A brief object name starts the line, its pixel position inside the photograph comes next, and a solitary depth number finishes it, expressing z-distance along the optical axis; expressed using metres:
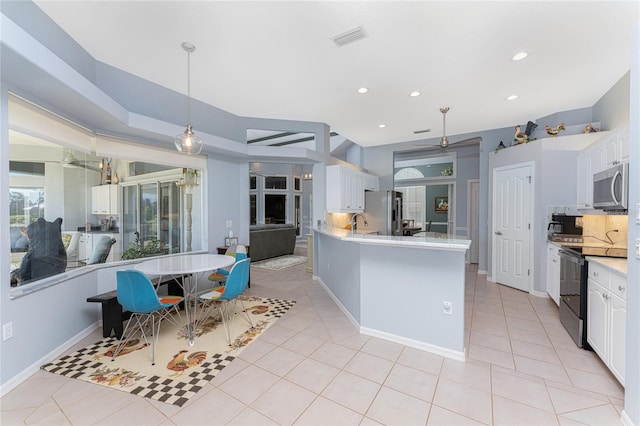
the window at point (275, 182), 10.54
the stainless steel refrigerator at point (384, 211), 6.14
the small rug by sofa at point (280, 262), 6.39
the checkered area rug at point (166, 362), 2.11
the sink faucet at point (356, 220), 6.49
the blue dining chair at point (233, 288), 2.90
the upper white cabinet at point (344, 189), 5.21
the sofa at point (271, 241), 6.81
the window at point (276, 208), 10.55
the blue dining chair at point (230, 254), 3.83
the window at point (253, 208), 10.21
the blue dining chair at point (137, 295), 2.47
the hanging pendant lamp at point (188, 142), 2.88
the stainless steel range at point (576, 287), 2.61
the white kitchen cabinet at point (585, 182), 3.66
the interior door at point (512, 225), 4.48
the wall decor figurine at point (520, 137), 4.62
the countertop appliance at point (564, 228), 3.94
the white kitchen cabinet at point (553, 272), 3.71
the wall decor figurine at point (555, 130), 4.22
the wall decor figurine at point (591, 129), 4.01
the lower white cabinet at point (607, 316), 2.01
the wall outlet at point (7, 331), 2.07
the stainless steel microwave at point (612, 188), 2.70
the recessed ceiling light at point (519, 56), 2.81
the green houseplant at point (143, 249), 3.81
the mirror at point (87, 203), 2.41
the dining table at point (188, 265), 2.77
